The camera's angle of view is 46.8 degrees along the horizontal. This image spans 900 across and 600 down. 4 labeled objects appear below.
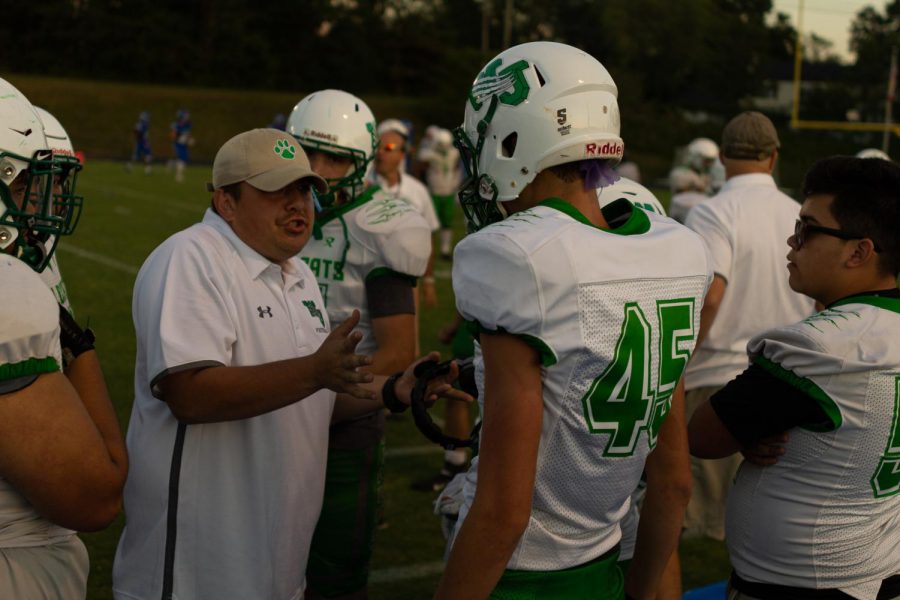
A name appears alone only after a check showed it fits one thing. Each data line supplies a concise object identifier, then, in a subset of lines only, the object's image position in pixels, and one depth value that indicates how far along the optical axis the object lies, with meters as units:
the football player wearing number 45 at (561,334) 1.98
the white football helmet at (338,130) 4.13
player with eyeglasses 2.48
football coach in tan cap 2.50
